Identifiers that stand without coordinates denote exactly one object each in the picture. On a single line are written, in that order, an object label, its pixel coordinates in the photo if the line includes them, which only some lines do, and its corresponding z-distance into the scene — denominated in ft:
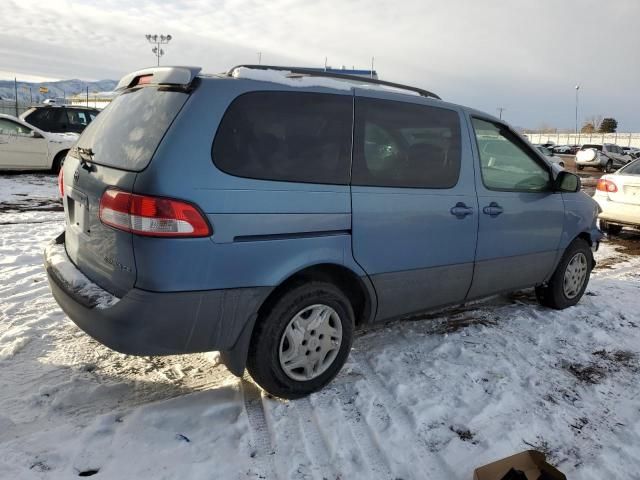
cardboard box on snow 7.64
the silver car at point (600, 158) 97.81
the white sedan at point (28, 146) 38.68
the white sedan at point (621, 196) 26.20
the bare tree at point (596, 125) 327.10
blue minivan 8.30
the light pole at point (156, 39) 154.46
